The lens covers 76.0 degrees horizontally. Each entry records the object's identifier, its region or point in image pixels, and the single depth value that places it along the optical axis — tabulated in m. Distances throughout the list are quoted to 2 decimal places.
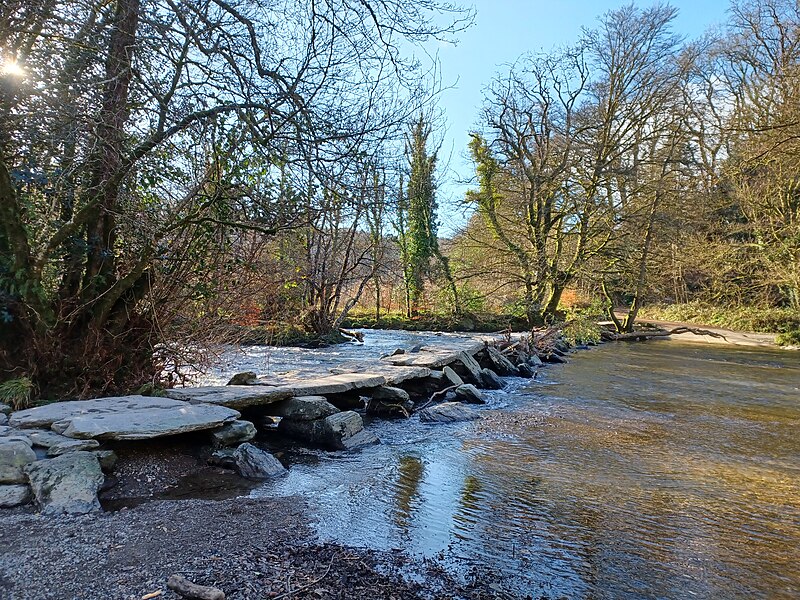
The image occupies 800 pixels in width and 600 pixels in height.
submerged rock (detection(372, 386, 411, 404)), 6.95
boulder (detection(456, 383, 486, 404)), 7.89
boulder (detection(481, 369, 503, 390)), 9.33
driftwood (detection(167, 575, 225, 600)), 2.34
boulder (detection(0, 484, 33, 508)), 3.28
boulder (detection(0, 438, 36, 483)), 3.43
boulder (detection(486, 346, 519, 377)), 10.97
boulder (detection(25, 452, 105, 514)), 3.32
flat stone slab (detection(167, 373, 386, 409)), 5.19
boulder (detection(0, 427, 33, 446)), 3.67
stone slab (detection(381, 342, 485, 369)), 8.91
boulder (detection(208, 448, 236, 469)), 4.42
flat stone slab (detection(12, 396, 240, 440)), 3.98
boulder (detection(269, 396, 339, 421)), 5.48
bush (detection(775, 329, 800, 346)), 16.47
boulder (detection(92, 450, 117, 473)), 3.89
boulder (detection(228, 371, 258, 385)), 6.38
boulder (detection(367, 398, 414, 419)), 6.85
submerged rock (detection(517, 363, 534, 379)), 10.91
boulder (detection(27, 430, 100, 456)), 3.73
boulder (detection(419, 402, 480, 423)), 6.73
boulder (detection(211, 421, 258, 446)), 4.64
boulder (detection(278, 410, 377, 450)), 5.28
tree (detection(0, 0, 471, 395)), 4.44
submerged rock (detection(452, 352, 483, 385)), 9.43
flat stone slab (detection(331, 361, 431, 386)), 7.55
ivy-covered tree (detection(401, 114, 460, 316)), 21.62
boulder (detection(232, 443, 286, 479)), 4.30
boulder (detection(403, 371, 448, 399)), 8.10
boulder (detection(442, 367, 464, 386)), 8.46
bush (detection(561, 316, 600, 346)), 15.56
